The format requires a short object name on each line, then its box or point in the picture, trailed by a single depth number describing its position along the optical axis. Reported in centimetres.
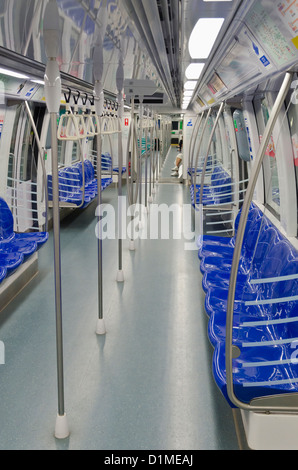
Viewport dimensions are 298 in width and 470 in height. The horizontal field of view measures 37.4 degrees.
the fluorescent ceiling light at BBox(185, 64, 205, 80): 590
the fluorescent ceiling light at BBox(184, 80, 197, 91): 824
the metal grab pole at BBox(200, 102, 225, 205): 468
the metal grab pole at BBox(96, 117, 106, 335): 367
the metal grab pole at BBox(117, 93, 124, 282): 451
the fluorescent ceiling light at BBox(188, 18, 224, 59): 329
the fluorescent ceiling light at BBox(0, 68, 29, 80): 410
